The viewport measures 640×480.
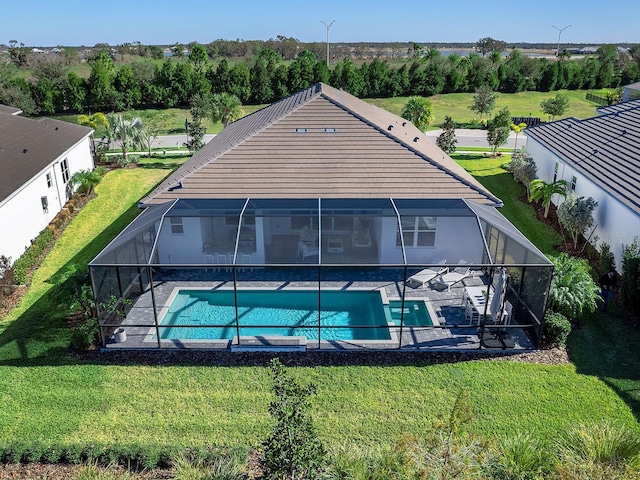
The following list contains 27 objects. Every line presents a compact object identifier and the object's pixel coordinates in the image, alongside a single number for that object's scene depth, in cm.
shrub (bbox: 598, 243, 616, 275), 1647
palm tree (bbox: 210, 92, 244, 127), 3500
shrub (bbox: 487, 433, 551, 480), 809
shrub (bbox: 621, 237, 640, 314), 1481
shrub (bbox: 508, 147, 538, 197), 2606
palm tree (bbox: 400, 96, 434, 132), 3528
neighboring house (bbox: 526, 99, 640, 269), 1733
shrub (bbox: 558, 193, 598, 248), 1852
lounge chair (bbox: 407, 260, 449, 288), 1669
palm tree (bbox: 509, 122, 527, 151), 3537
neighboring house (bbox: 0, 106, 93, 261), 1867
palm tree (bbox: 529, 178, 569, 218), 2125
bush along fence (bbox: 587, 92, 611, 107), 5857
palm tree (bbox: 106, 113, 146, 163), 3381
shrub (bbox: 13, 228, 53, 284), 1727
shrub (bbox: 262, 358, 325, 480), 769
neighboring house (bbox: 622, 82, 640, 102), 4191
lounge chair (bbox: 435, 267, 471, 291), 1650
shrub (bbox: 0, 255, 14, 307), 1597
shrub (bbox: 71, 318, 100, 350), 1336
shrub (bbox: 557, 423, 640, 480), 766
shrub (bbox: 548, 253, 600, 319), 1387
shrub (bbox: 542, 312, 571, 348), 1335
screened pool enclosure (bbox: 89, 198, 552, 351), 1380
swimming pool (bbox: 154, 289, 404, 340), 1449
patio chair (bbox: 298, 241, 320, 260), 1648
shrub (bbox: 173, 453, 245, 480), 862
